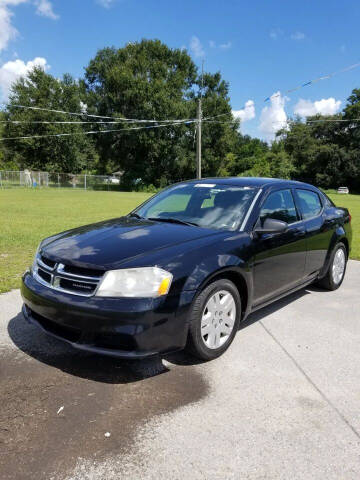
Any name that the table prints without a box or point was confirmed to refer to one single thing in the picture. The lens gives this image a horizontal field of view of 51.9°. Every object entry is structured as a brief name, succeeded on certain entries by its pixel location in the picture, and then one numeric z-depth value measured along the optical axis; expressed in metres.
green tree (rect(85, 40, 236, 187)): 43.69
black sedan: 2.65
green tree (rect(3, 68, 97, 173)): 45.53
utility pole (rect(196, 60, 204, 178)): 28.23
